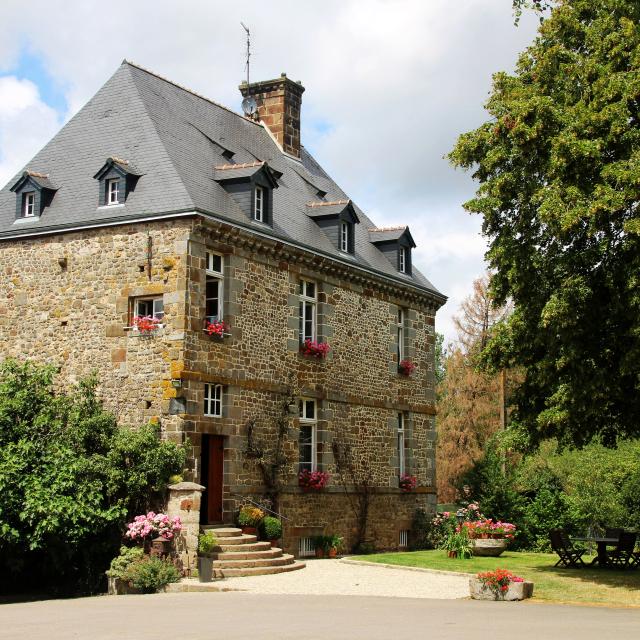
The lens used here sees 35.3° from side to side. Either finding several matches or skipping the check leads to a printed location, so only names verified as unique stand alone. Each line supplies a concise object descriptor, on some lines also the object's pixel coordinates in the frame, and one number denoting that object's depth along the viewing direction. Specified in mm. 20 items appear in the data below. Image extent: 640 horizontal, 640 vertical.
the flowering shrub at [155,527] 17828
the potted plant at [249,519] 19984
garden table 19656
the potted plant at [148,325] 19656
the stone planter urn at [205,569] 17047
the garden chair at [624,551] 19359
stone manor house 19812
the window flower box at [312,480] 22625
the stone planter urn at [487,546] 22562
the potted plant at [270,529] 20141
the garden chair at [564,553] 19891
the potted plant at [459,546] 22281
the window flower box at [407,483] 26844
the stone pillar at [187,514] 17906
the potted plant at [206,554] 17062
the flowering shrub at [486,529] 22750
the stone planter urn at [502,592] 14703
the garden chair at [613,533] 21884
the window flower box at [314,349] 23172
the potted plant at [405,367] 27328
